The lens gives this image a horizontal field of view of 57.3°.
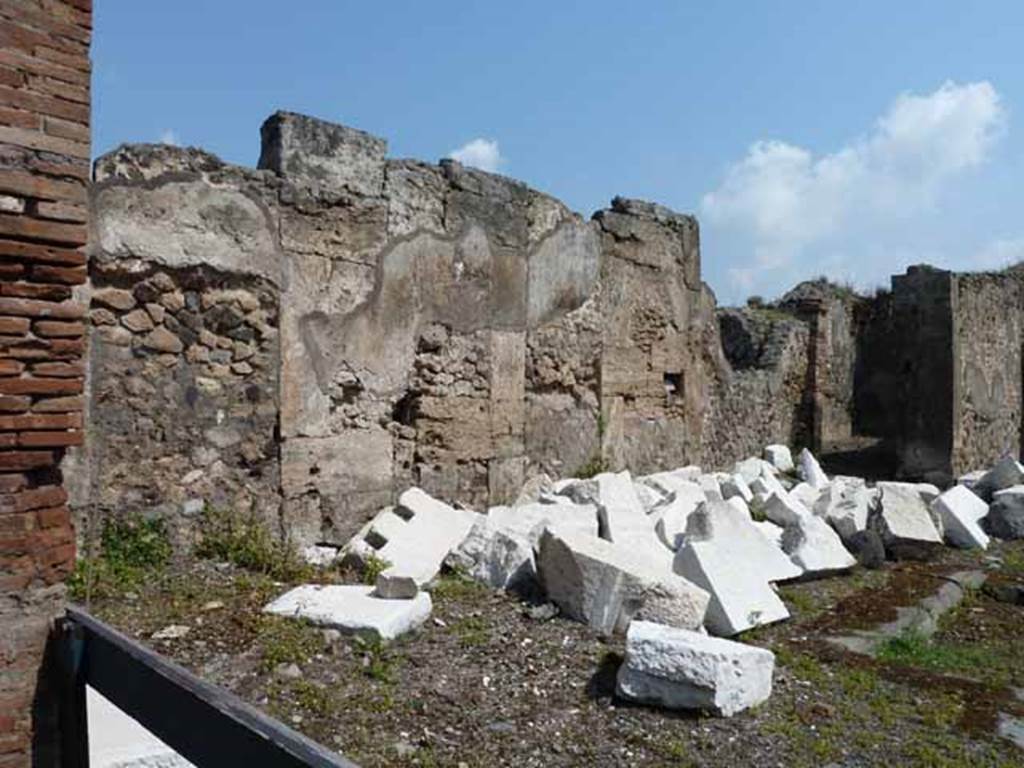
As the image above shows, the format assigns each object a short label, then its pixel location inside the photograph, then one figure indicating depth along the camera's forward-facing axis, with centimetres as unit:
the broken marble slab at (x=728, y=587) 470
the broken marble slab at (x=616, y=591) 437
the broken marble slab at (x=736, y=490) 764
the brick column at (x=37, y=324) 249
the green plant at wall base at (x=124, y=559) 427
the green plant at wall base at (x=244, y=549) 485
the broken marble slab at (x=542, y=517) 561
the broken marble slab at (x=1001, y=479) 906
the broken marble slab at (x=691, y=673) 350
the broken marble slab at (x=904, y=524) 707
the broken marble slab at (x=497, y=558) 495
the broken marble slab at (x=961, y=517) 754
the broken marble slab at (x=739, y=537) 539
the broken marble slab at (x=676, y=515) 609
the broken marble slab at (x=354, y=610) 400
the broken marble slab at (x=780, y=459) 998
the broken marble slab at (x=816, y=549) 614
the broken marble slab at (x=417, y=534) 510
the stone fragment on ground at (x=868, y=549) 666
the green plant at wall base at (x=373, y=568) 492
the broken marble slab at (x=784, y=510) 689
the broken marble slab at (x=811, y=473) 895
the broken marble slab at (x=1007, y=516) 799
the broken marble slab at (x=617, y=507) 580
